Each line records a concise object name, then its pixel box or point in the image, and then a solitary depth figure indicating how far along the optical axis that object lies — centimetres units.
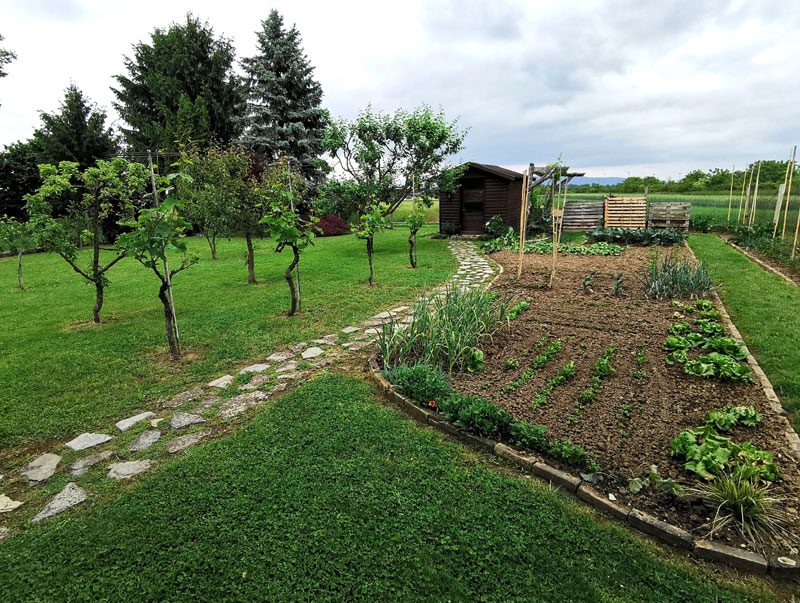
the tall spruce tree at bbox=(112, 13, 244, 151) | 2023
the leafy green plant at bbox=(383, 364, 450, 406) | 324
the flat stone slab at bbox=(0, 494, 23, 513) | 236
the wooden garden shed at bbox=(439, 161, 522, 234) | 1528
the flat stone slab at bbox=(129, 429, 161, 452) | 292
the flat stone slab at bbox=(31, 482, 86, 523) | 231
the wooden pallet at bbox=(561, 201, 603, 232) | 1512
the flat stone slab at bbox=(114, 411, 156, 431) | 319
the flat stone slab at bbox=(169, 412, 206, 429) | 320
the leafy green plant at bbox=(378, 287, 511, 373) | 394
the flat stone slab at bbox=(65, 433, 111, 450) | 296
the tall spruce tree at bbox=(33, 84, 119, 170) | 1719
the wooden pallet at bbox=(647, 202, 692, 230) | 1373
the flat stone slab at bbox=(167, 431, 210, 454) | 290
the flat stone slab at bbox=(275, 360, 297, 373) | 420
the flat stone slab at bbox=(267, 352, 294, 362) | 448
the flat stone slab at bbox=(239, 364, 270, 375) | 420
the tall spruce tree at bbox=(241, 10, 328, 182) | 1894
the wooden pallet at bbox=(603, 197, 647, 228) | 1438
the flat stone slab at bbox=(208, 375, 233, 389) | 388
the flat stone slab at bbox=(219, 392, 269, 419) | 337
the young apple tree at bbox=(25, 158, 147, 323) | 531
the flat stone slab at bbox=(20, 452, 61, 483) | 264
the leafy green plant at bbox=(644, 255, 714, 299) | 577
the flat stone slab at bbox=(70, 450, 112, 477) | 269
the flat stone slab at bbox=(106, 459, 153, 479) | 262
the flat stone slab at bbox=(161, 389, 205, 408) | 356
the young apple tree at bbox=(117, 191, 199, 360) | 401
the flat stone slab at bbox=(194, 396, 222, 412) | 347
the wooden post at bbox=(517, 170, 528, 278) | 712
